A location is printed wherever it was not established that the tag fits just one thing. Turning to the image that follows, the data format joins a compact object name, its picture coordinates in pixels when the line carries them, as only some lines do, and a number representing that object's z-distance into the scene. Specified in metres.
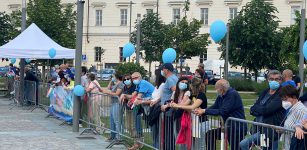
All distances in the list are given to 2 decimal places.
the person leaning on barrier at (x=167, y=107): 10.56
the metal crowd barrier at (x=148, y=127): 9.41
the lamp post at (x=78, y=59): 15.48
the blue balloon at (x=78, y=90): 15.30
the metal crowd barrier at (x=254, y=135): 7.44
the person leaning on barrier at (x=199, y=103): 9.39
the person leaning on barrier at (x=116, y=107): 13.27
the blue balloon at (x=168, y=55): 13.85
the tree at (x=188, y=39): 44.23
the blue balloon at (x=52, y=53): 22.16
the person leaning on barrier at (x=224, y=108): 9.17
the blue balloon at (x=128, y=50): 17.78
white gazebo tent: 21.92
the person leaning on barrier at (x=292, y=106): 7.76
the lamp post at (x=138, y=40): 24.05
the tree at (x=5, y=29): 34.41
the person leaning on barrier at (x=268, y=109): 8.22
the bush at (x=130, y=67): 21.50
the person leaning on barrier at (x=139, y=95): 12.12
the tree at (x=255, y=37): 40.75
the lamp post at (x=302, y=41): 15.41
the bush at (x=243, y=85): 43.44
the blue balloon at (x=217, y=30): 12.98
